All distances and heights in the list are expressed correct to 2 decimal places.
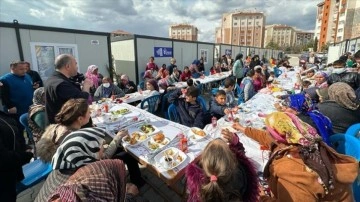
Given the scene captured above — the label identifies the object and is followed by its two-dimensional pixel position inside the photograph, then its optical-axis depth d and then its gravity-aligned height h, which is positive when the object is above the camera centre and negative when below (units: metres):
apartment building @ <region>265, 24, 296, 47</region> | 90.31 +13.93
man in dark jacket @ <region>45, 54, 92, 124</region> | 2.57 -0.28
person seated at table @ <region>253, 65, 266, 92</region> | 6.19 -0.54
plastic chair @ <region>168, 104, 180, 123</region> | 3.54 -0.86
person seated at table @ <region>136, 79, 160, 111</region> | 5.82 -0.61
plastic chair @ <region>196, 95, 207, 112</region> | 4.20 -0.82
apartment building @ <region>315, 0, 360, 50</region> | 40.94 +10.82
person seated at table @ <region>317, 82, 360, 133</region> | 2.54 -0.61
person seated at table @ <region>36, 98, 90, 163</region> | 1.79 -0.58
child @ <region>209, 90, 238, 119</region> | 3.50 -0.74
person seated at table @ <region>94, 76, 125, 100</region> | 5.11 -0.65
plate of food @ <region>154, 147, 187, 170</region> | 1.91 -0.94
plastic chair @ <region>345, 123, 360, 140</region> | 2.41 -0.83
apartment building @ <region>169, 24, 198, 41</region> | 81.19 +14.47
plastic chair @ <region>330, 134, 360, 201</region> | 1.72 -0.89
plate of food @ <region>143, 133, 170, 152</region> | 2.26 -0.91
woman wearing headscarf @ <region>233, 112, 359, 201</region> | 1.19 -0.68
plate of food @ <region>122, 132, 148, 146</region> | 2.38 -0.91
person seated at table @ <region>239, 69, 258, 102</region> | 5.10 -0.67
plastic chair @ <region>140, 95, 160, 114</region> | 4.64 -0.91
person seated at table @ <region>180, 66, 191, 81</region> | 8.79 -0.45
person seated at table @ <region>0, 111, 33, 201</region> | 1.76 -0.85
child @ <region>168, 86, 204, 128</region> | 3.29 -0.76
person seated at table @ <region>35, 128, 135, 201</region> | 1.48 -0.71
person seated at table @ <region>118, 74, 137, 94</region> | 6.46 -0.65
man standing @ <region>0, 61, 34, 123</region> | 4.16 -0.51
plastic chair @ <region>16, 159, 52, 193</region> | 2.23 -1.29
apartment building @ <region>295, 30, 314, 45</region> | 97.16 +13.80
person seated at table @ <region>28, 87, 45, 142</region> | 3.05 -0.77
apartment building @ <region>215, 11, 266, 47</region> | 77.50 +14.74
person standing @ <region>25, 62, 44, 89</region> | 5.13 -0.31
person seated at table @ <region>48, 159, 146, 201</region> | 0.98 -0.64
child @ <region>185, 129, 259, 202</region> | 1.15 -0.71
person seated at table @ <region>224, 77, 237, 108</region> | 4.12 -0.58
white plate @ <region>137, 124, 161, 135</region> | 2.60 -0.89
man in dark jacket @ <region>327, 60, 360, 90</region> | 4.62 -0.36
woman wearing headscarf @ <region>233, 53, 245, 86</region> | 8.64 -0.20
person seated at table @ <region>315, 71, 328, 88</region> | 5.05 -0.40
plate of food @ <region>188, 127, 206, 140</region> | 2.39 -0.86
